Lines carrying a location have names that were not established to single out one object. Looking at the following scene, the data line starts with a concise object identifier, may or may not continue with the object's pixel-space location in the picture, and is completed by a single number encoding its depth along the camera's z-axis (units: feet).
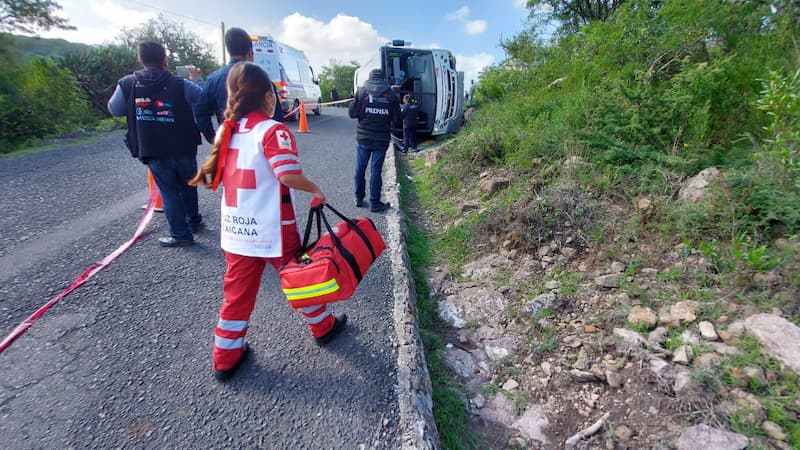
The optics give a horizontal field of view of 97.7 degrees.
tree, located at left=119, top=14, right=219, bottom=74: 69.31
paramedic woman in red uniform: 6.18
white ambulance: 35.86
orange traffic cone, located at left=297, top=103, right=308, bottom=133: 34.78
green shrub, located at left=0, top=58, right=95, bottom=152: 23.63
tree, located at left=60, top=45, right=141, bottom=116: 37.19
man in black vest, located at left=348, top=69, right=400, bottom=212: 14.74
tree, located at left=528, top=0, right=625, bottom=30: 36.01
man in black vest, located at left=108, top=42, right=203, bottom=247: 10.09
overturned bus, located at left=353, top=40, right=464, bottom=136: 28.43
